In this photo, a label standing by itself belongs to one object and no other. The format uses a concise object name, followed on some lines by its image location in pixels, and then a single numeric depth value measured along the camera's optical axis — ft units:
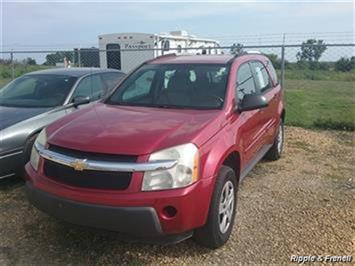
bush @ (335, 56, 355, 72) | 44.09
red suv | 10.89
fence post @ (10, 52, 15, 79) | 44.93
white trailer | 55.67
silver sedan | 17.37
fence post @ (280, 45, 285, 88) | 31.98
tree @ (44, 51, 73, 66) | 66.18
